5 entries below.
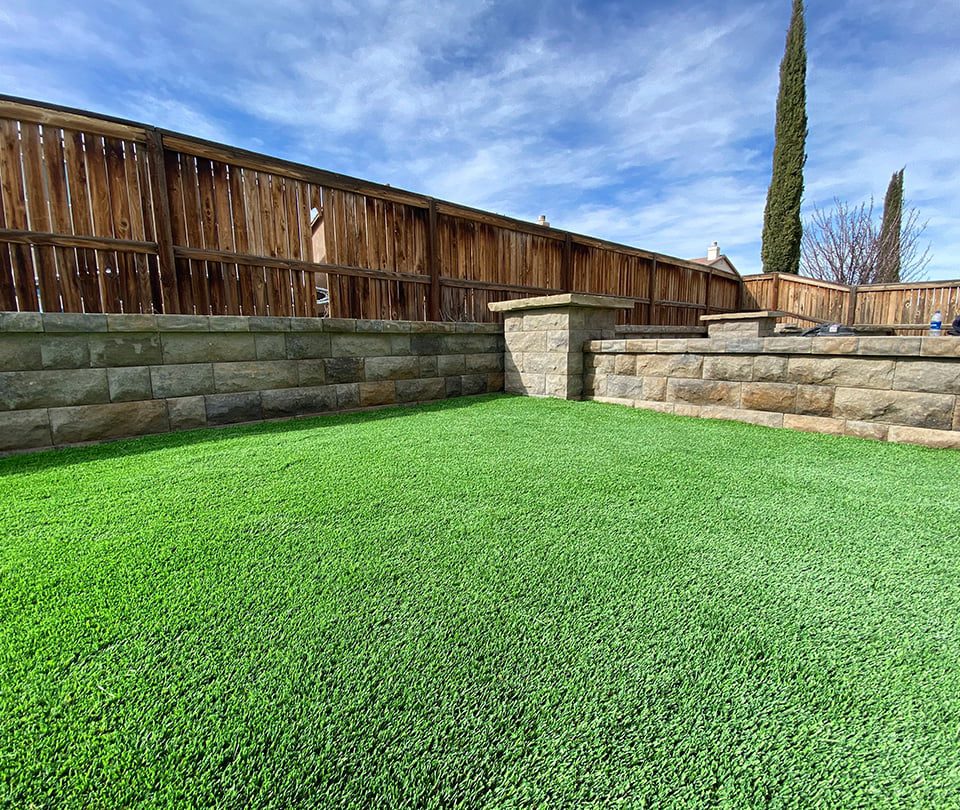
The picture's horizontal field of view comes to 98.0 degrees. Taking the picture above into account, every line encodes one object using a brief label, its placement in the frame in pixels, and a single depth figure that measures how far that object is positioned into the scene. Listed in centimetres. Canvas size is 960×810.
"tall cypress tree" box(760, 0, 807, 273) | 1293
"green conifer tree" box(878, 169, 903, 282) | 1612
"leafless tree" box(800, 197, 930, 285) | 1625
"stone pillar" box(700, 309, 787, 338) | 649
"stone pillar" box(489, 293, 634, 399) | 444
